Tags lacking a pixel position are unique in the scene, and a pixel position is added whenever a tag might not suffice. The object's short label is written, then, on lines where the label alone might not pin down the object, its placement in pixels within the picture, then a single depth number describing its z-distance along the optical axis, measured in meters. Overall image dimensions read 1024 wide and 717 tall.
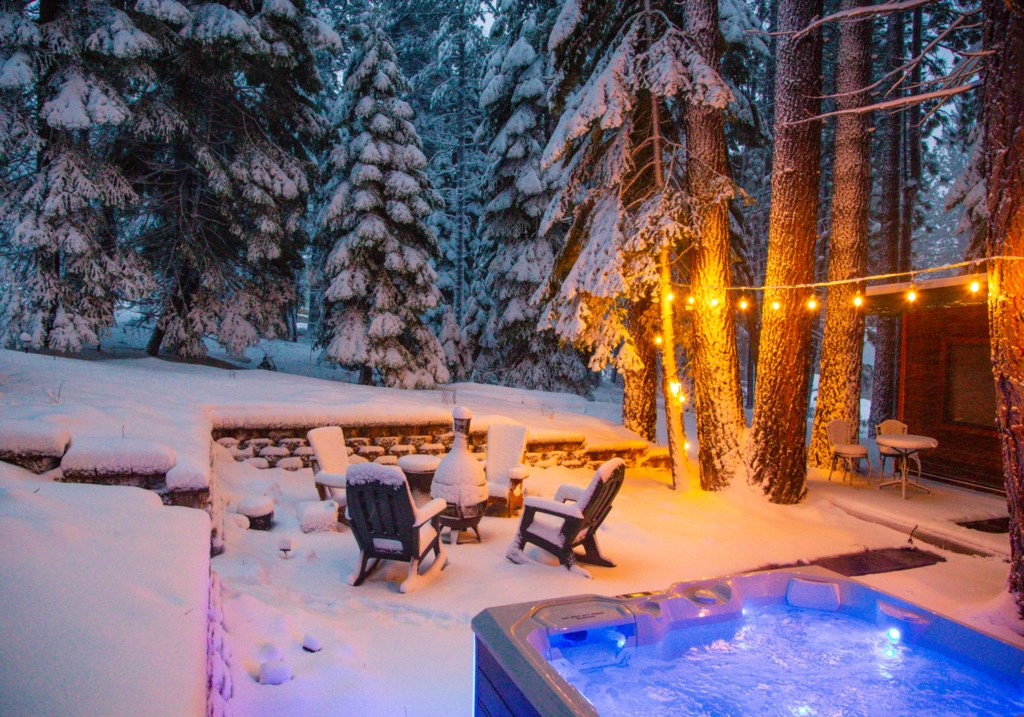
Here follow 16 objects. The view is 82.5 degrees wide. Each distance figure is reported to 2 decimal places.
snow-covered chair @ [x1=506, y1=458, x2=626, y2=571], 5.17
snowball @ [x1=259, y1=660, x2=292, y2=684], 2.97
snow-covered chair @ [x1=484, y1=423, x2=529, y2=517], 6.81
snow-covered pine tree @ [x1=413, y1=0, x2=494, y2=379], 17.53
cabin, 9.14
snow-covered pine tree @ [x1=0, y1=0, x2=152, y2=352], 8.96
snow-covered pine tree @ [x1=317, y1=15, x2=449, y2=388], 12.34
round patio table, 7.95
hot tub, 3.26
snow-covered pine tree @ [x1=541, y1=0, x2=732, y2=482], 7.77
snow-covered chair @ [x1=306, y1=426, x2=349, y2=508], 6.05
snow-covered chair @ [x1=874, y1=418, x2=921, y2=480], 9.32
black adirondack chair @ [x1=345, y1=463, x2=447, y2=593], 4.57
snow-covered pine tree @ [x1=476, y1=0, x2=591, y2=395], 14.60
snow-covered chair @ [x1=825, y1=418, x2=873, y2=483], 8.66
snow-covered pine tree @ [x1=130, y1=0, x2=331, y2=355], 10.48
